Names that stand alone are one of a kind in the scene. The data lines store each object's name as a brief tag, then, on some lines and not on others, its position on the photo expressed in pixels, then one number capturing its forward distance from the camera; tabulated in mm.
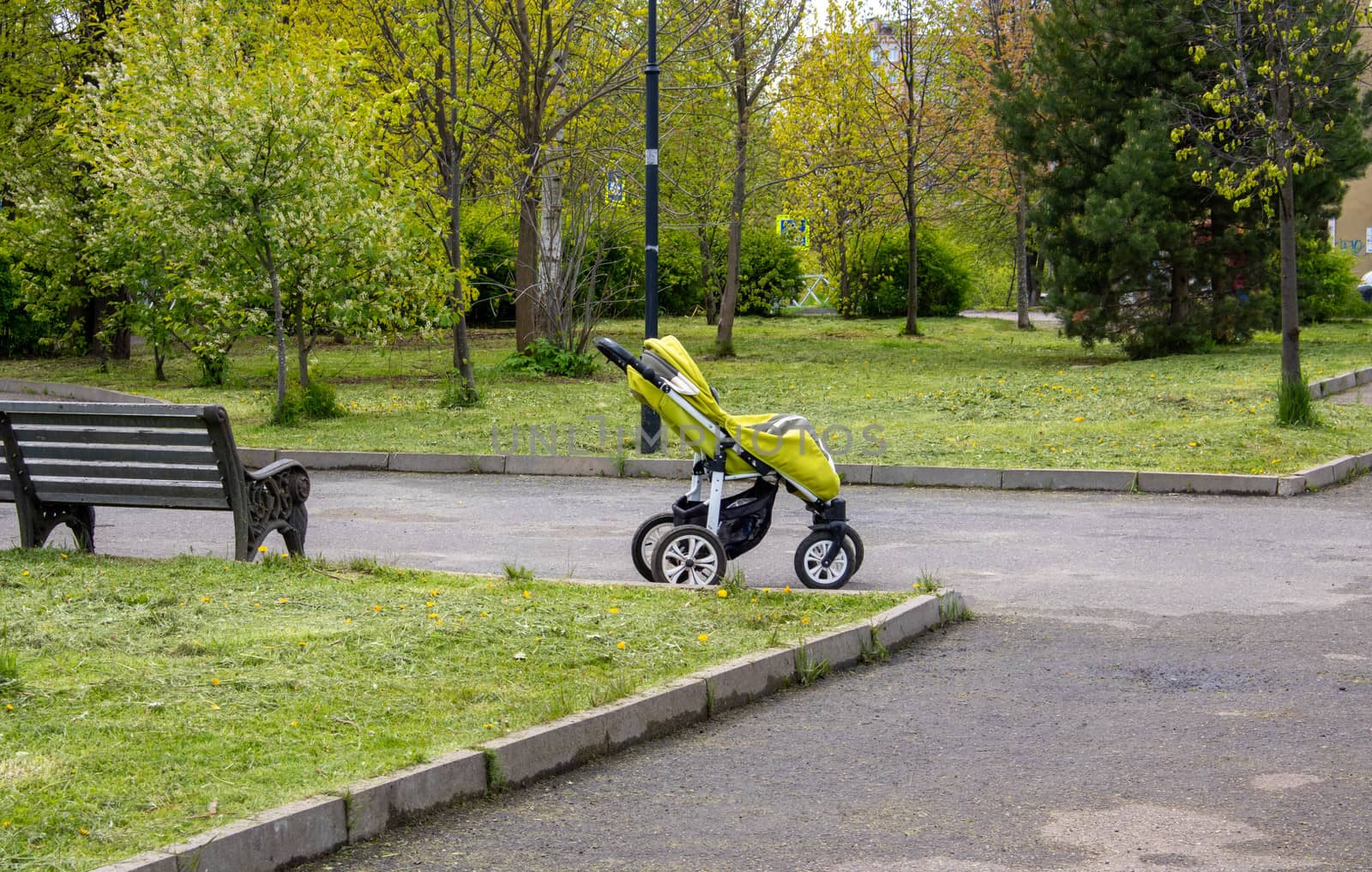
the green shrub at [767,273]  42281
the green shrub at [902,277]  42812
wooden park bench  7824
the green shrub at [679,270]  40219
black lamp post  15508
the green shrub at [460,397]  19469
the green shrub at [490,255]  34000
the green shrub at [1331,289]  32594
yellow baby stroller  7887
